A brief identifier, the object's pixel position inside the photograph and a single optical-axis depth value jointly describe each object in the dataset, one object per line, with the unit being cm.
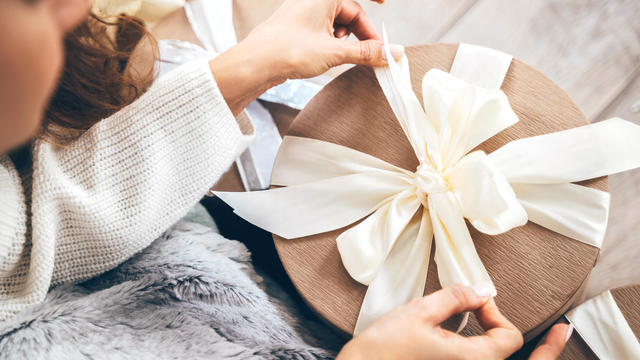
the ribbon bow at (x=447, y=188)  56
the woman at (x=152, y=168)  57
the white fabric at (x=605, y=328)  63
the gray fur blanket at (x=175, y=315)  53
